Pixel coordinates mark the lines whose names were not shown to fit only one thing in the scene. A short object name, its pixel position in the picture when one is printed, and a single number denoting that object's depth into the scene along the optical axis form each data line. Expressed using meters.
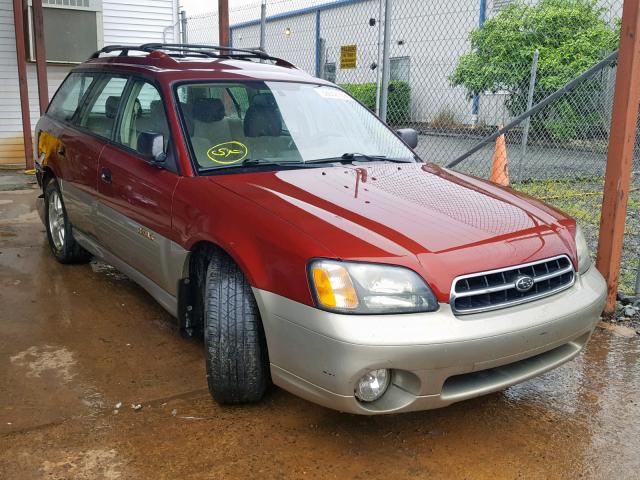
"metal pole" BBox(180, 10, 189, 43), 11.91
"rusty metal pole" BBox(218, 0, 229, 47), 7.86
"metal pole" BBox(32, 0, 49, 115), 9.77
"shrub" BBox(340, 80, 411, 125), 14.10
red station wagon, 2.48
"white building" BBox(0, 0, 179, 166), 11.28
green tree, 12.01
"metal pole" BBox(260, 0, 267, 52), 7.70
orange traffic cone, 8.10
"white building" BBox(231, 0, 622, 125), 13.59
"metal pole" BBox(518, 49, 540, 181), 8.51
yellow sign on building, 6.93
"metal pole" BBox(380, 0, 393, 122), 6.27
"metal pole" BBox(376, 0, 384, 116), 7.41
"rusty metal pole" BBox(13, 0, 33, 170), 10.23
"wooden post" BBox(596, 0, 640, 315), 3.95
